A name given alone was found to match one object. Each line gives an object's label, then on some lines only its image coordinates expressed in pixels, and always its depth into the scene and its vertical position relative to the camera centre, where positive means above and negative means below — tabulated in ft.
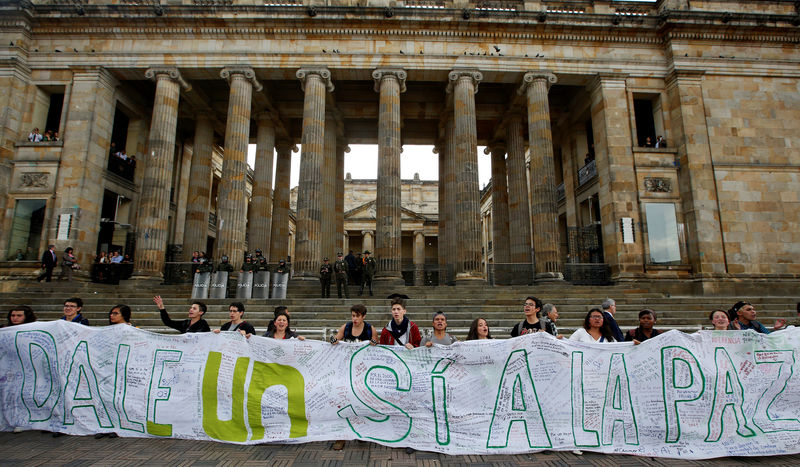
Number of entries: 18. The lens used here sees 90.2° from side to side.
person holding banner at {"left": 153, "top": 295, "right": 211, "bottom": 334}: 18.07 -1.50
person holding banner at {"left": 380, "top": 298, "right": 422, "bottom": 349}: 17.06 -1.78
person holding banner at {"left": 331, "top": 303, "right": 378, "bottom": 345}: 17.07 -1.74
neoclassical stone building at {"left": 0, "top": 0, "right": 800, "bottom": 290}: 54.85 +27.18
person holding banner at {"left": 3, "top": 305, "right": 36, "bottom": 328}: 18.15 -1.23
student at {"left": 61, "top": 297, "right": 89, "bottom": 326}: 18.89 -1.04
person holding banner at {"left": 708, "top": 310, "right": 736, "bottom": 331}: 17.20 -1.29
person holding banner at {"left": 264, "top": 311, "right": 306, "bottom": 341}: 17.61 -1.62
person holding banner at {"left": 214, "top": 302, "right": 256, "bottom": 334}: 18.15 -1.54
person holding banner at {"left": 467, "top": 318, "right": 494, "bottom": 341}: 17.47 -1.75
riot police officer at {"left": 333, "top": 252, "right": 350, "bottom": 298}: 45.01 +2.05
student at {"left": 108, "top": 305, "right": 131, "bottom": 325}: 18.15 -1.20
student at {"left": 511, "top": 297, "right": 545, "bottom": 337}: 17.61 -1.31
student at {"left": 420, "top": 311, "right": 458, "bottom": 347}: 16.89 -1.82
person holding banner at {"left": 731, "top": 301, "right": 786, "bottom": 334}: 18.65 -1.37
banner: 14.80 -3.99
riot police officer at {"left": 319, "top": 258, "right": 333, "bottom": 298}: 45.73 +1.50
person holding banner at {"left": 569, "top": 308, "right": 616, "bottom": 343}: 16.42 -1.66
